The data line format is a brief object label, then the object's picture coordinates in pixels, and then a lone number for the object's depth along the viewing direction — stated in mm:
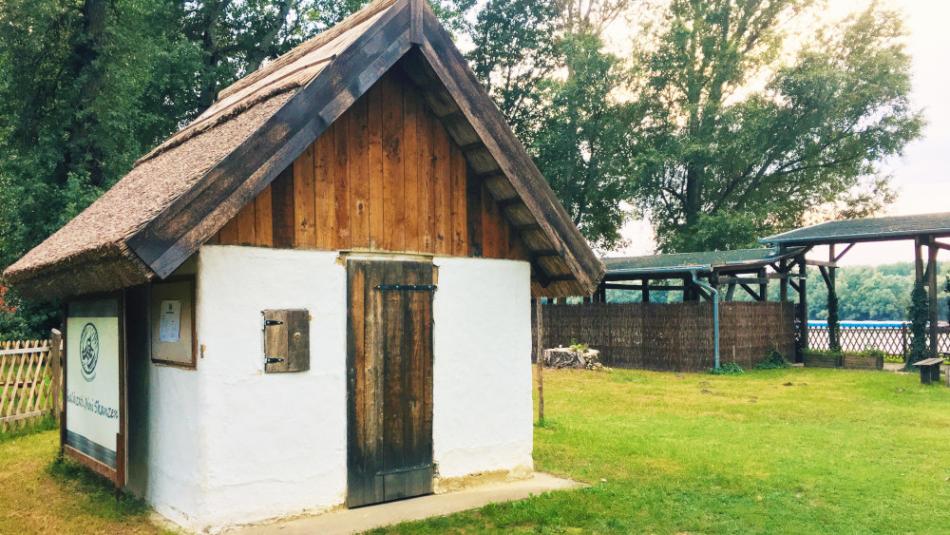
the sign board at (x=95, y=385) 7133
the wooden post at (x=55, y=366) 12117
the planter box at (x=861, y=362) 21062
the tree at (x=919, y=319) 19734
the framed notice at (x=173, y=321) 6152
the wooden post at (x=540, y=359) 11484
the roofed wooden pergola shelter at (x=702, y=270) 20562
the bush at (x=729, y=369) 19934
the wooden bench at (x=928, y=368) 16672
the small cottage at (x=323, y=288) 5973
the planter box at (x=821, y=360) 21734
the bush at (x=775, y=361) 21766
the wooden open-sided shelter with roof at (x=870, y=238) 19219
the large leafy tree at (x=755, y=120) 31000
